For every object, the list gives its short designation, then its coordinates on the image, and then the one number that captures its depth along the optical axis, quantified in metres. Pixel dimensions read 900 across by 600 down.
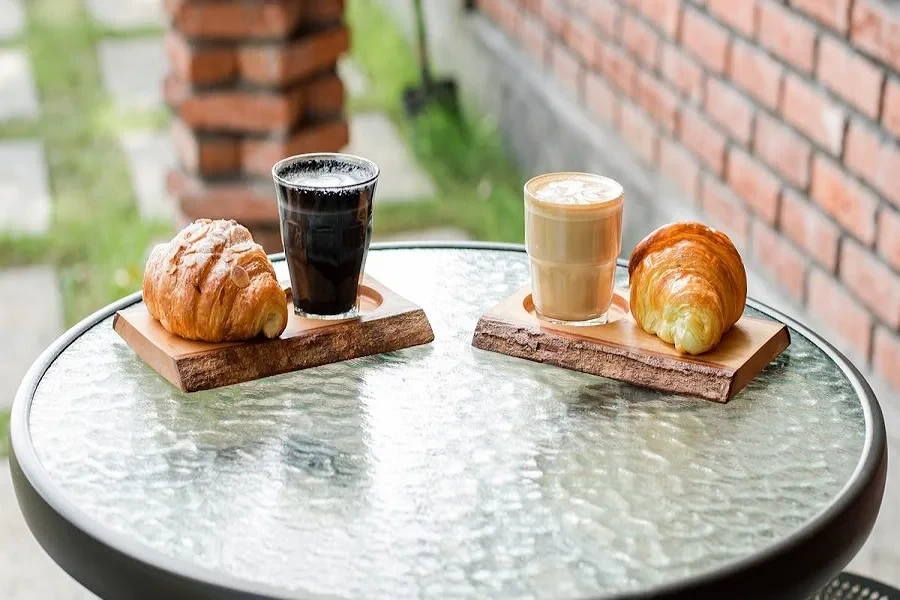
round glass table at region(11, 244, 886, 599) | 1.77
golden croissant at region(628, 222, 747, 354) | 1.97
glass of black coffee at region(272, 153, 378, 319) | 2.01
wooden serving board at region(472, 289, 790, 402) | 1.97
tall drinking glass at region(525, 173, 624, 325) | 2.01
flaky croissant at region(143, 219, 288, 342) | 1.98
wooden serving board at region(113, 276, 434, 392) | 1.98
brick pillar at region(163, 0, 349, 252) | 3.14
